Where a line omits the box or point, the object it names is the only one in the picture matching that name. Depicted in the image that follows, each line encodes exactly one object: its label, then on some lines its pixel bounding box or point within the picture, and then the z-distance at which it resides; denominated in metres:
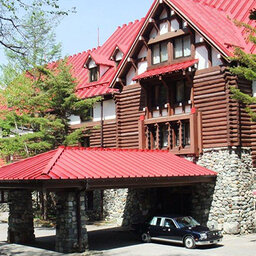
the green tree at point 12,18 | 15.32
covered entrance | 19.39
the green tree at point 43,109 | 30.86
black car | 20.52
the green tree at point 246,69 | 22.23
